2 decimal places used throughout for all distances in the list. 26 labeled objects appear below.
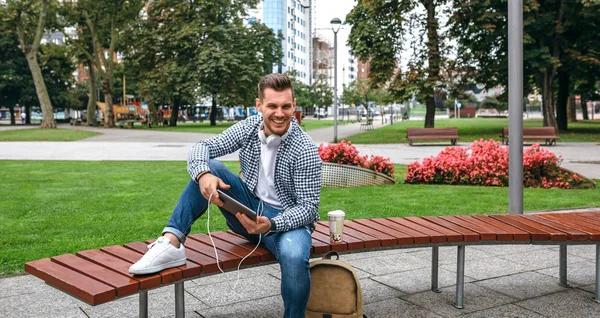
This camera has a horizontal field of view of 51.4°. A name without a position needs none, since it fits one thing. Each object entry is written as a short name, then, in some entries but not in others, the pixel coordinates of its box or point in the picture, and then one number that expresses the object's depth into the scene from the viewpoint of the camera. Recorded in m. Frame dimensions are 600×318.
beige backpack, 3.52
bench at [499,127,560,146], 24.41
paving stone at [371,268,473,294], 4.71
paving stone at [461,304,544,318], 4.05
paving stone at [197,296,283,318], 4.06
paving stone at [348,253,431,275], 5.24
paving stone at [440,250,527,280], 5.08
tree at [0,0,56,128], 35.81
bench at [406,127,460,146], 25.53
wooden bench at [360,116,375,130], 41.17
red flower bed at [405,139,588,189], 10.82
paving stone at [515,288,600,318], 4.12
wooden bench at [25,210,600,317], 3.03
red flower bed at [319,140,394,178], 10.48
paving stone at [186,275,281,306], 4.39
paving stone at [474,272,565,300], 4.58
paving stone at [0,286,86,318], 4.05
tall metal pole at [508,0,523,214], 5.94
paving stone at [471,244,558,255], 5.89
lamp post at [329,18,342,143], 25.40
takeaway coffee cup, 3.82
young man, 3.36
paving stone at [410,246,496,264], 5.60
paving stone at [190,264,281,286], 4.88
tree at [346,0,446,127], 31.17
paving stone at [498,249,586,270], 5.42
